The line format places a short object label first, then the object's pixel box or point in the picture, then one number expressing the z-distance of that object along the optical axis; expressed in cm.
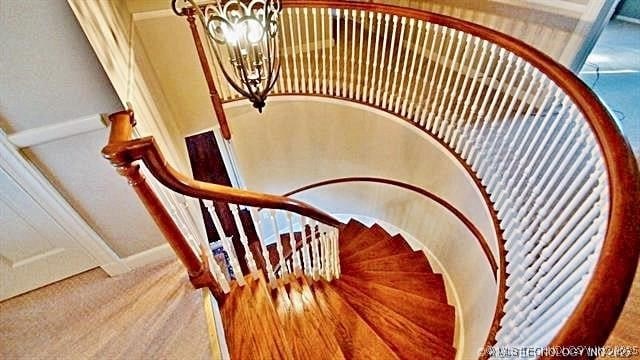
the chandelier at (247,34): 137
